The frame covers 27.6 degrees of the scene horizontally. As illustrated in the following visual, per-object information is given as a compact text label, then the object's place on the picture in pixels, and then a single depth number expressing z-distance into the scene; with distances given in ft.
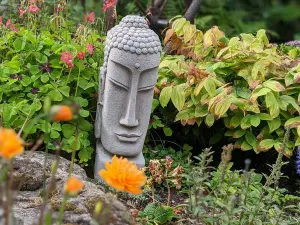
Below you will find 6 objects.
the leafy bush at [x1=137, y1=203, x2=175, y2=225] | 10.73
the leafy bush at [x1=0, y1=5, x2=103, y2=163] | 12.66
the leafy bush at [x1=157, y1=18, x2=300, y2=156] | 13.80
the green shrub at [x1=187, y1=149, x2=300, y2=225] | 8.58
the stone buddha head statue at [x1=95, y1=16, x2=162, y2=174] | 12.10
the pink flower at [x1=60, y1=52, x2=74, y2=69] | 12.64
